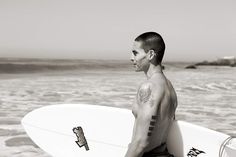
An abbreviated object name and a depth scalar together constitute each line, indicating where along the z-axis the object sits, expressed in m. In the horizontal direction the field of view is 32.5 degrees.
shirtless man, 2.04
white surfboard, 2.57
